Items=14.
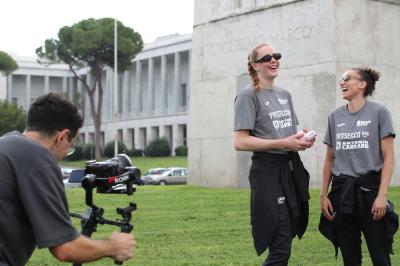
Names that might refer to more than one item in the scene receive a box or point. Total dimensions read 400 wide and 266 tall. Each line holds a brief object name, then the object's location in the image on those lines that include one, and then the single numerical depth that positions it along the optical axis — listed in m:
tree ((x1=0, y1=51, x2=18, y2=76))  76.69
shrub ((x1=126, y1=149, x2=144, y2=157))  75.25
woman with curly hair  5.32
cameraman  3.02
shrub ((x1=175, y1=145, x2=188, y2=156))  70.59
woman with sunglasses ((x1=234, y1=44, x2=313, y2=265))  4.77
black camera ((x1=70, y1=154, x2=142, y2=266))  3.42
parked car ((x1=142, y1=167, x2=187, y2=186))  42.88
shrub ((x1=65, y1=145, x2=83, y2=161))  73.19
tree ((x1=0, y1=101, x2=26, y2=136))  67.81
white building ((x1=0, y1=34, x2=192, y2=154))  88.31
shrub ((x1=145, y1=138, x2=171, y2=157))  72.12
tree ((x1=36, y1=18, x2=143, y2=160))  70.19
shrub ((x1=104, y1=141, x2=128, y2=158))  69.00
